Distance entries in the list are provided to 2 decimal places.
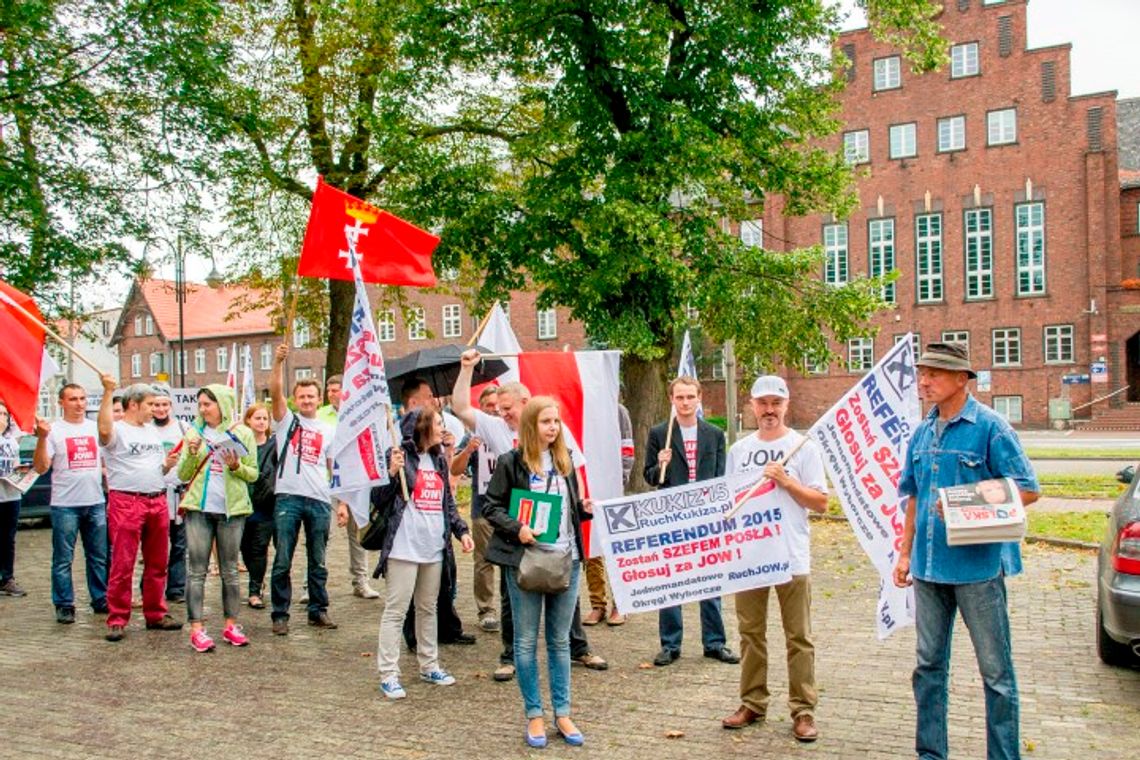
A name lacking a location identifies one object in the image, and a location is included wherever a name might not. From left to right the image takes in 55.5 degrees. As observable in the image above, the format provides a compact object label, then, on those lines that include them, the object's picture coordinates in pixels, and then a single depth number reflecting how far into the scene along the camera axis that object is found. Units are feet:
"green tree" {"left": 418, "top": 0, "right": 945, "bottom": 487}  57.11
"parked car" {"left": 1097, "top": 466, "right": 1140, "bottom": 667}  21.65
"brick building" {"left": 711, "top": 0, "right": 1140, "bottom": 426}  161.79
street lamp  74.03
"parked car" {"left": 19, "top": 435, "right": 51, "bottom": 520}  59.72
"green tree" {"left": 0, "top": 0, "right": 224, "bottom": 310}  52.16
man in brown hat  16.55
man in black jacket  25.70
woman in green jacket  28.09
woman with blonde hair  19.95
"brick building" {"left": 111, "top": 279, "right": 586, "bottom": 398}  208.95
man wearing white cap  20.06
